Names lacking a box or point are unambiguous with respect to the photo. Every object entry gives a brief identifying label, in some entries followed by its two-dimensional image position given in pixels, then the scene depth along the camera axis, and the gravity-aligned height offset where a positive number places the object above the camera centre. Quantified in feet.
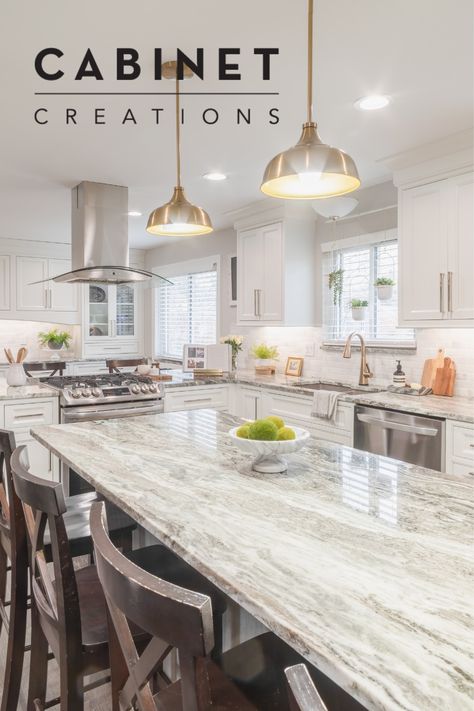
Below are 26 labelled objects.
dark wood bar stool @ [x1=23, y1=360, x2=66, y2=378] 19.44 -1.06
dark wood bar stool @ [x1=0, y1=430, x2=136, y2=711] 5.16 -2.34
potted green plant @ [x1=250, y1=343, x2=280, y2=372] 16.33 -0.52
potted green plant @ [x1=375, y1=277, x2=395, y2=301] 13.16 +1.32
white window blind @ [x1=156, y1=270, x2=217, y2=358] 21.21 +1.18
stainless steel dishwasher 9.72 -1.90
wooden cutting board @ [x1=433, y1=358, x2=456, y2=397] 11.54 -0.87
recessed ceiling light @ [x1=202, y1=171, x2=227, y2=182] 12.71 +4.05
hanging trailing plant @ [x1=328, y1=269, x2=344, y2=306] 14.73 +1.62
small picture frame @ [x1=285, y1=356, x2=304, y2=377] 15.96 -0.81
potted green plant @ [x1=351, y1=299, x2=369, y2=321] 13.87 +0.83
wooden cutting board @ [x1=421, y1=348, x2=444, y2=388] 11.85 -0.65
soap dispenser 12.31 -0.90
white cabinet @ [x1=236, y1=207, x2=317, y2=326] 15.05 +2.03
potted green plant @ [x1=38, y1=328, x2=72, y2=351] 23.50 +0.00
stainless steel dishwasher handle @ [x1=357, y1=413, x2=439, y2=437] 9.75 -1.71
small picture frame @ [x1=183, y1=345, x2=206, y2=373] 16.33 -0.59
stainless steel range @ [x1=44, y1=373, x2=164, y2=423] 12.47 -1.45
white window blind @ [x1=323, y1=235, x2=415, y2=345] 13.51 +1.28
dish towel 11.76 -1.49
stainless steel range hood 13.10 +2.62
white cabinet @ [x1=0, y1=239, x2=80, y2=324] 21.76 +2.30
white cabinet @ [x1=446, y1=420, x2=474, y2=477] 9.14 -1.92
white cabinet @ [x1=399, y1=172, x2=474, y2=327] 10.20 +1.81
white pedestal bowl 5.35 -1.13
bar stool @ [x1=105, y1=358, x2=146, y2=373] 18.95 -0.91
